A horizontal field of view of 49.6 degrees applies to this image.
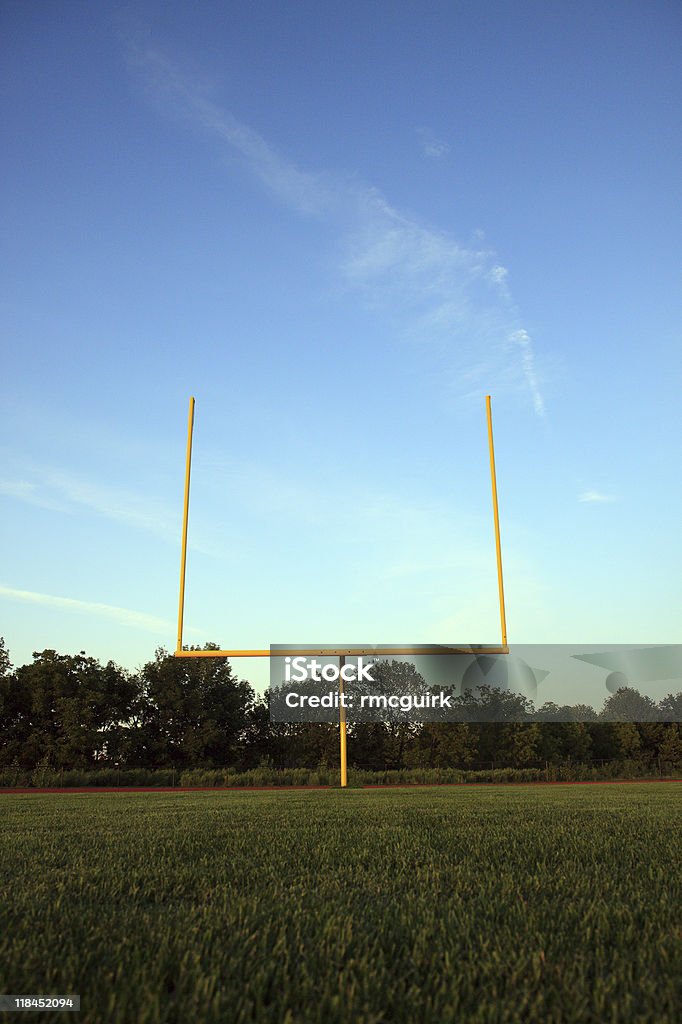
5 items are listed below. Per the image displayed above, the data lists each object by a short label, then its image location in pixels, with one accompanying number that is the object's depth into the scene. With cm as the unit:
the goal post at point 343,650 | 1274
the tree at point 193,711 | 3181
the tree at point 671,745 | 3916
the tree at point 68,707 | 2933
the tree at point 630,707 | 4572
